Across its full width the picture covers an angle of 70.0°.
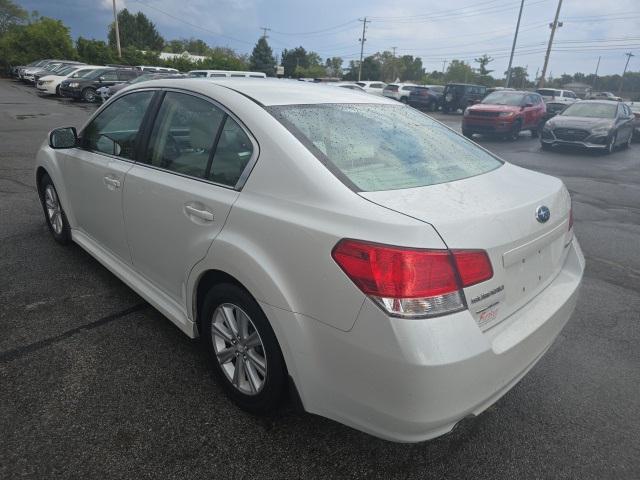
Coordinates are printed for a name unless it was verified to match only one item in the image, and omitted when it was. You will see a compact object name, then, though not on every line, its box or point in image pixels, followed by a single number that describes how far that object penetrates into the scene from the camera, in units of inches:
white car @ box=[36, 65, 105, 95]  908.0
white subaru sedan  65.6
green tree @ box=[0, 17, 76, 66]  1769.2
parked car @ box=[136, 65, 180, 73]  1059.1
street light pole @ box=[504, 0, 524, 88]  1496.1
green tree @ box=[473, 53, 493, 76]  3693.4
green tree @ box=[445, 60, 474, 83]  4546.0
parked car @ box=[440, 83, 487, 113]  1087.6
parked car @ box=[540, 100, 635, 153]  519.8
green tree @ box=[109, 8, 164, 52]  3346.5
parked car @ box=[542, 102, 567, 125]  849.4
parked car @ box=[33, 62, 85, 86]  1109.1
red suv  613.3
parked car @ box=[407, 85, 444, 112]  1095.0
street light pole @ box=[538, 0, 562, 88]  1616.9
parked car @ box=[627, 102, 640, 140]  705.0
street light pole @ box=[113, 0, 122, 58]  1756.2
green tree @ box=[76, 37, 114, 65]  1780.3
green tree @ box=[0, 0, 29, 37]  2807.6
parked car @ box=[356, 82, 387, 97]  1170.6
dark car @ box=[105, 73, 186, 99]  769.9
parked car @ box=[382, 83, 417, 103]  1152.8
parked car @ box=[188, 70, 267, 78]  584.7
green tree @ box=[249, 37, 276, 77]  2797.7
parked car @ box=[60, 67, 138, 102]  845.8
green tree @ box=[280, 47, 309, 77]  3043.8
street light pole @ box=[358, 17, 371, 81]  2687.0
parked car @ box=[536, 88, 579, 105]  1163.2
